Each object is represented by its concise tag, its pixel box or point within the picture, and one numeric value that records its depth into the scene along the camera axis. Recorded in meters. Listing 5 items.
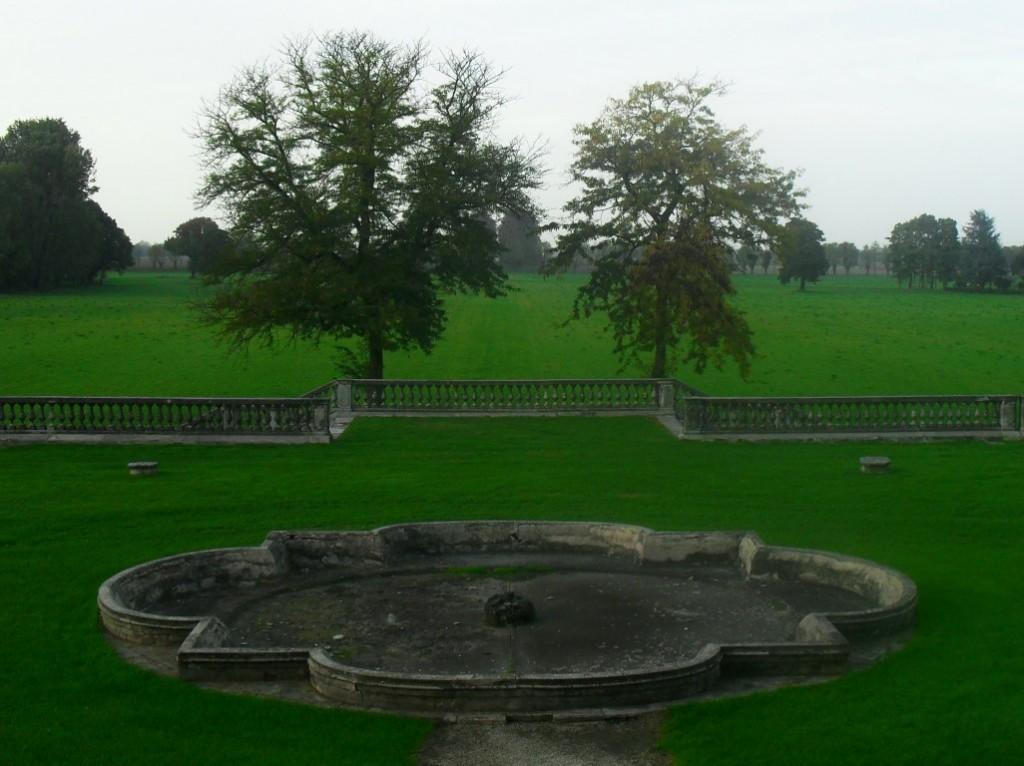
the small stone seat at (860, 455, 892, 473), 23.55
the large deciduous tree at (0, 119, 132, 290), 105.88
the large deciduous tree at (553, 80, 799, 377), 35.47
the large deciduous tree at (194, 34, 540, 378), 35.41
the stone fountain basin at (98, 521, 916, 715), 11.38
